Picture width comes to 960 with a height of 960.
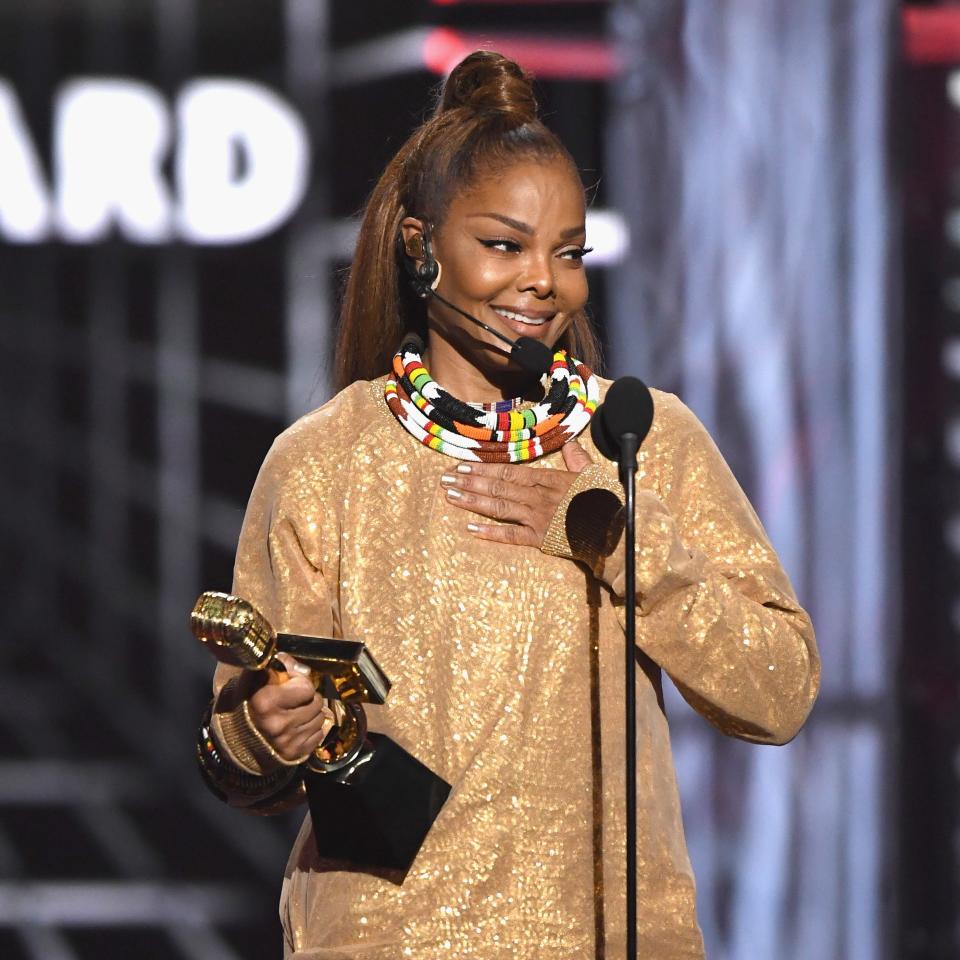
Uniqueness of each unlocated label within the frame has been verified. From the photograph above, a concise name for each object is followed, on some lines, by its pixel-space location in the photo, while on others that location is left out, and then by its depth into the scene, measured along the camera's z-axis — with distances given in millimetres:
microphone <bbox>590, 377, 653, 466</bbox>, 15906
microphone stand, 15880
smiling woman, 16022
